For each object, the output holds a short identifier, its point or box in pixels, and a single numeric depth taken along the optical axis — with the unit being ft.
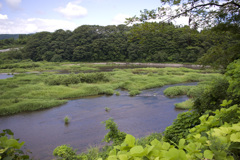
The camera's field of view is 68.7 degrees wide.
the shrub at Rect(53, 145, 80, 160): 22.86
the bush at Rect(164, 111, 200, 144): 16.85
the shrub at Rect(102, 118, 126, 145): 24.20
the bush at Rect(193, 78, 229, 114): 19.62
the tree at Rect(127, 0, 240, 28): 21.53
